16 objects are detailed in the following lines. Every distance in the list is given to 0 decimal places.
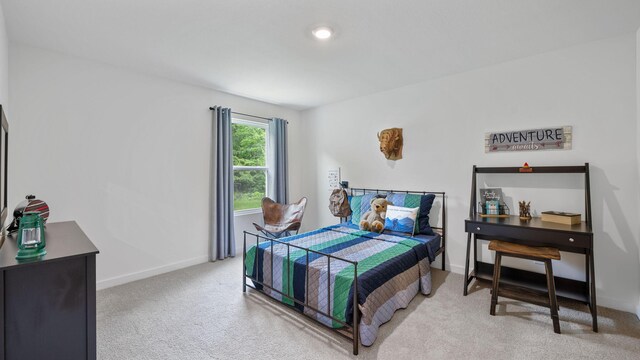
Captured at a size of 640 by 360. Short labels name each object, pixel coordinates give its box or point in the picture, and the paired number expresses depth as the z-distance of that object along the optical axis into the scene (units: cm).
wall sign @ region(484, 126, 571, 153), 273
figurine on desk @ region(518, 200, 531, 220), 278
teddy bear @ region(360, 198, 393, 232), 344
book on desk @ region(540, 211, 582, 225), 248
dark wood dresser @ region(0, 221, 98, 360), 119
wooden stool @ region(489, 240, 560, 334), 220
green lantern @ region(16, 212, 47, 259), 129
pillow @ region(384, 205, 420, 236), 327
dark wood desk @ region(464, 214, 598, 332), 224
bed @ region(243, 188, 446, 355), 206
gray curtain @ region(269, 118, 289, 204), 463
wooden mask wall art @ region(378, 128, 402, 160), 379
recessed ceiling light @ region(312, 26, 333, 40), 228
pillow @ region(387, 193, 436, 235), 334
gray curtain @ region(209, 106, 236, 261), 386
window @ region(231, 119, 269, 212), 430
